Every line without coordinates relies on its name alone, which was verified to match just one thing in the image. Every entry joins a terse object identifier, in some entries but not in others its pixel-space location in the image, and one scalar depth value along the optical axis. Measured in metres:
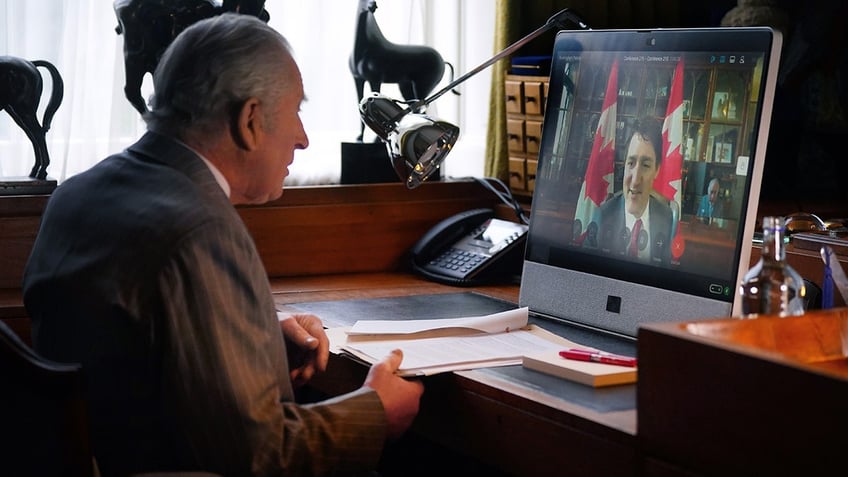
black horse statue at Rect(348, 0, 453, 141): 2.30
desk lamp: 1.86
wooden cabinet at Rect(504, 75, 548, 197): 2.42
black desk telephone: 2.16
